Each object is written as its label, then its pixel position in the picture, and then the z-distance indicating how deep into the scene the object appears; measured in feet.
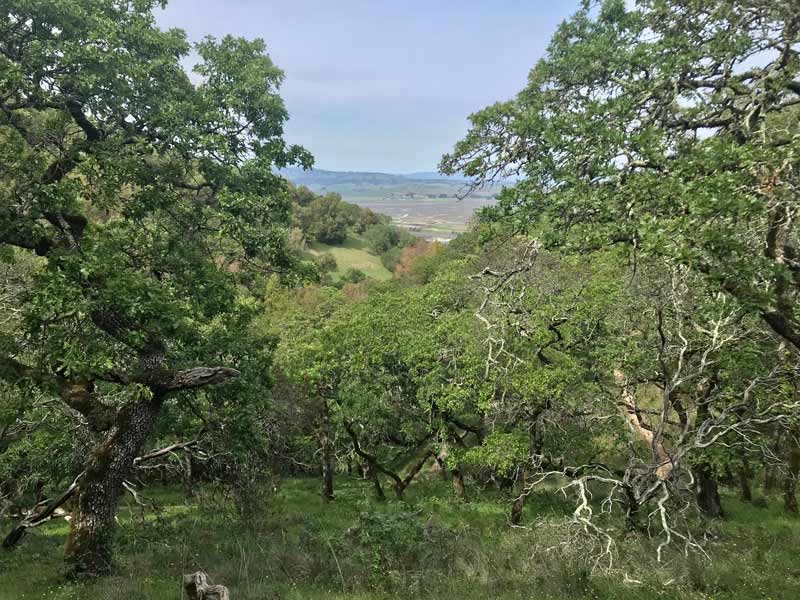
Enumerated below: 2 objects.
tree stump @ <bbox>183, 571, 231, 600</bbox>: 21.30
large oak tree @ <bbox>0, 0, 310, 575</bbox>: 28.50
